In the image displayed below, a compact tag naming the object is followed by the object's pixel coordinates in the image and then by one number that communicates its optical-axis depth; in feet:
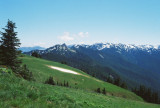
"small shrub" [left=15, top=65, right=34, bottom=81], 99.87
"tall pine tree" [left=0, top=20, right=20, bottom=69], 102.37
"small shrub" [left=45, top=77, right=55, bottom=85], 154.10
